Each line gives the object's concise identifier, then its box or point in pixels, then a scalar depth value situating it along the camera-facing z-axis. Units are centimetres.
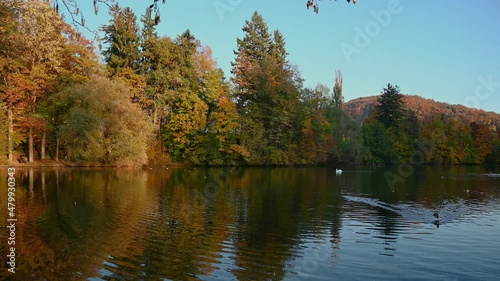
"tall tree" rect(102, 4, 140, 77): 5689
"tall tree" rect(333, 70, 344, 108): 8831
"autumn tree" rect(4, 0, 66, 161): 4399
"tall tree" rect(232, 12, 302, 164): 6078
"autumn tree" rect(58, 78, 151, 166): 4341
